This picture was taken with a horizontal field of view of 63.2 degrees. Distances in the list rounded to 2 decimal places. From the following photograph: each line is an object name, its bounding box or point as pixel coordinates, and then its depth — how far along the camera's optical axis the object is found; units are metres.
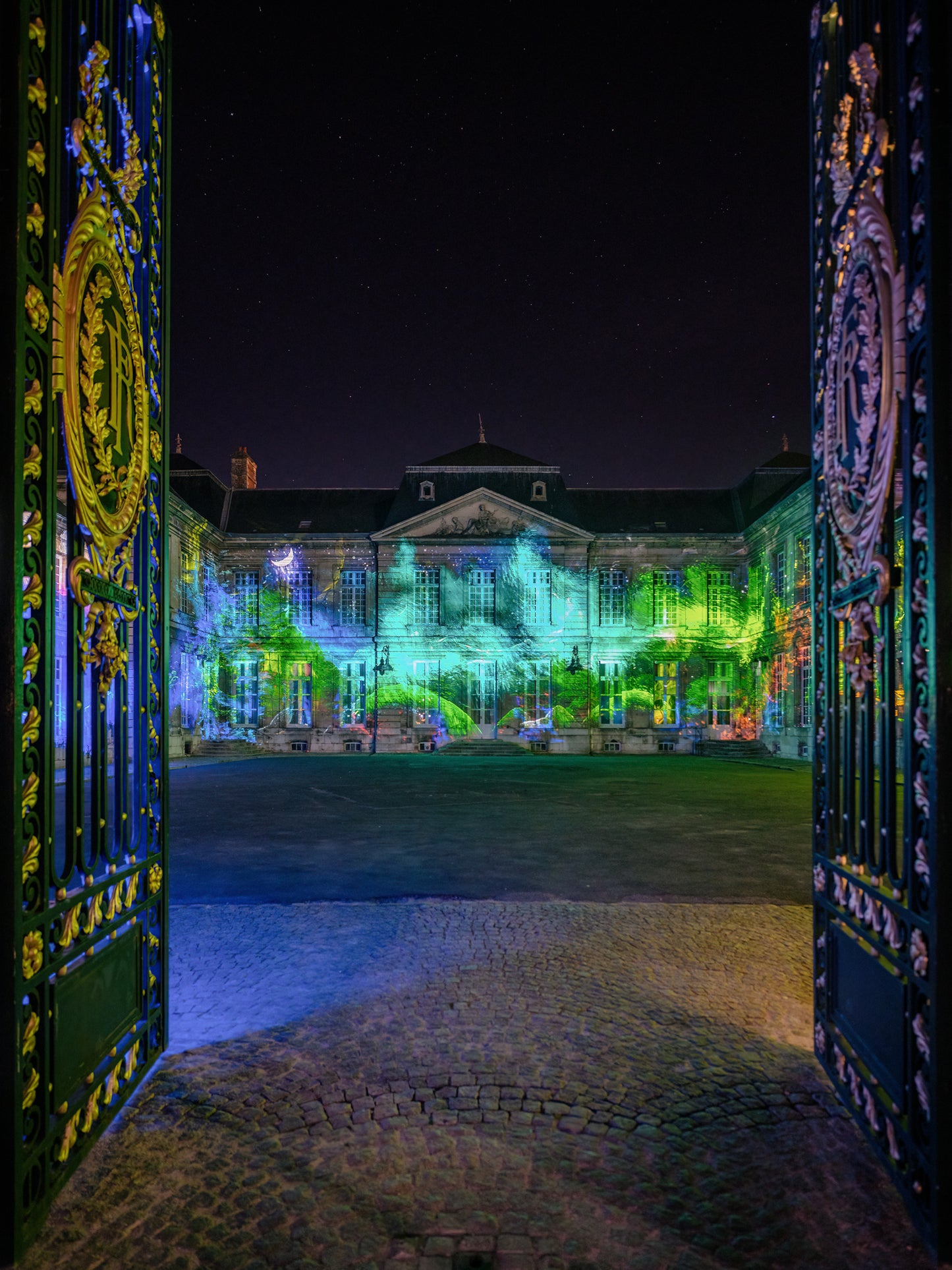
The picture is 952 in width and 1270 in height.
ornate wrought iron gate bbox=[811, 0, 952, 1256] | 2.53
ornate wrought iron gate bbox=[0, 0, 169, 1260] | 2.50
